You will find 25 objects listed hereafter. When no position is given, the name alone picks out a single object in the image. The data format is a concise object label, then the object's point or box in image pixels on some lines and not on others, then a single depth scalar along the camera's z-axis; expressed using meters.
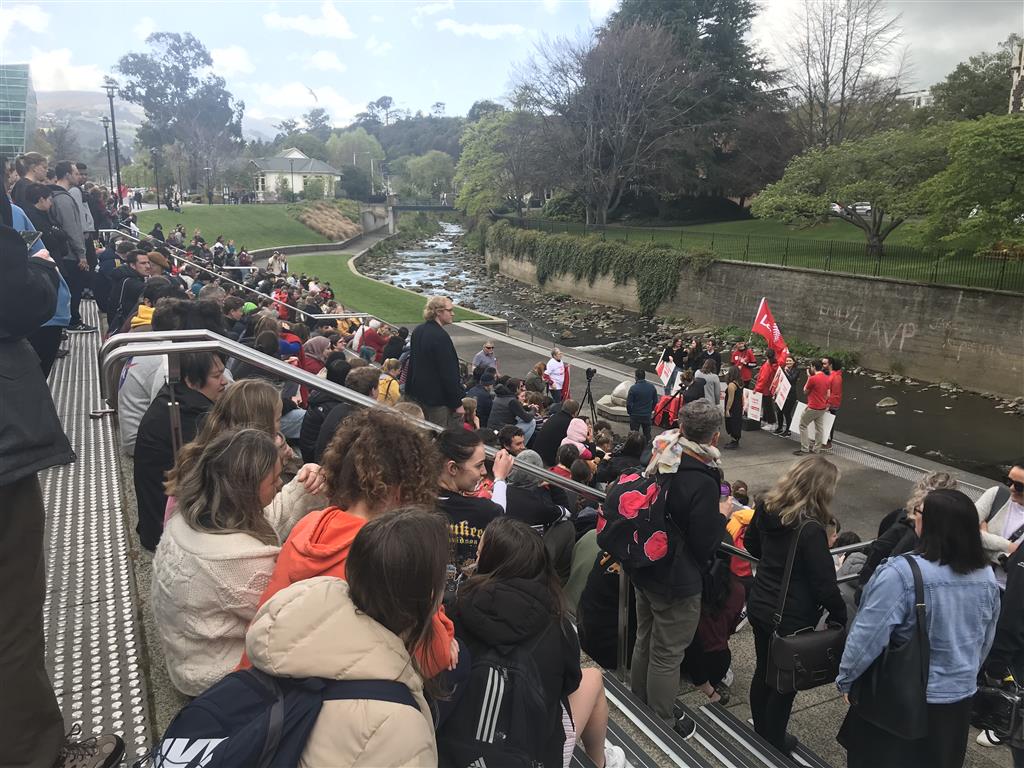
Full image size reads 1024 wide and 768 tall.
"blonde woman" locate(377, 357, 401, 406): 7.29
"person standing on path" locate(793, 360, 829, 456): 12.91
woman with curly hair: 2.44
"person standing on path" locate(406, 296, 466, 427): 7.35
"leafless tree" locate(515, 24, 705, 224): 46.28
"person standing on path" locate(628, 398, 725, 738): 3.87
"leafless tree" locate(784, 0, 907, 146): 42.84
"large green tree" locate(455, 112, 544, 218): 52.91
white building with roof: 105.17
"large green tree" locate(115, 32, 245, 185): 90.31
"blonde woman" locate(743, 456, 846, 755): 3.83
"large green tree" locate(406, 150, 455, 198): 111.75
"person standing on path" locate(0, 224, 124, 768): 2.42
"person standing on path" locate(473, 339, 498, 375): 13.62
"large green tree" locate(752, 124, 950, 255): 27.41
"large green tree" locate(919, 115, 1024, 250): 21.05
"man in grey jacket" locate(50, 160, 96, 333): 8.33
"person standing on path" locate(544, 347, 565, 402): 14.27
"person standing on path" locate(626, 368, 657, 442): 12.92
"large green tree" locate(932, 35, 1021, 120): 40.50
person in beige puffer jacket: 1.67
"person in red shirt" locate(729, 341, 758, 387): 15.86
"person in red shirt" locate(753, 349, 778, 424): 14.52
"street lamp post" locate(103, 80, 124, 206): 40.78
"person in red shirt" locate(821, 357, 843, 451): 12.97
